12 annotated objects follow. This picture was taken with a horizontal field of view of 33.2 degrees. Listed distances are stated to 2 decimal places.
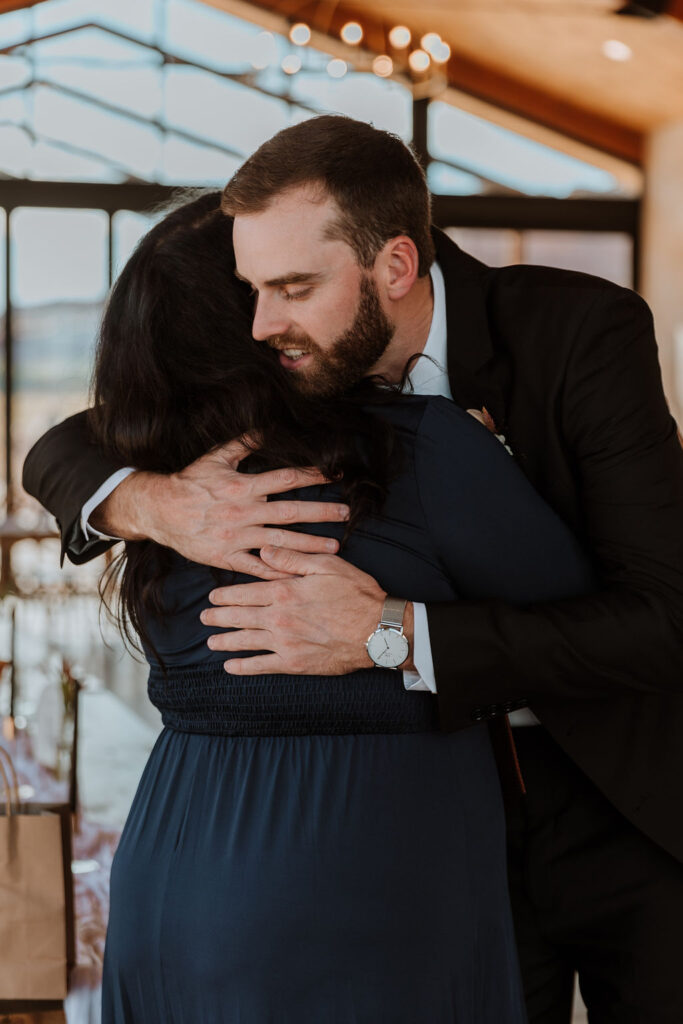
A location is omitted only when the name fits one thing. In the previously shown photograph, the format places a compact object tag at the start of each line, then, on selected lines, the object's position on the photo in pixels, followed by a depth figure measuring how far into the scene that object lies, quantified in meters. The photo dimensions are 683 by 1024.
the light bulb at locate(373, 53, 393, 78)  7.26
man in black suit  1.37
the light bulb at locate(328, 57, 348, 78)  7.86
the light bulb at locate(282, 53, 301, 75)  7.54
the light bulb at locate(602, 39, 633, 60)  9.09
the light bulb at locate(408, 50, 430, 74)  7.34
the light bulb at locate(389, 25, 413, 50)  7.25
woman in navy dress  1.27
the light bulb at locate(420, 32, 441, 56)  7.16
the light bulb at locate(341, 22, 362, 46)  7.10
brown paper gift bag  1.72
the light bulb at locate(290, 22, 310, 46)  7.76
